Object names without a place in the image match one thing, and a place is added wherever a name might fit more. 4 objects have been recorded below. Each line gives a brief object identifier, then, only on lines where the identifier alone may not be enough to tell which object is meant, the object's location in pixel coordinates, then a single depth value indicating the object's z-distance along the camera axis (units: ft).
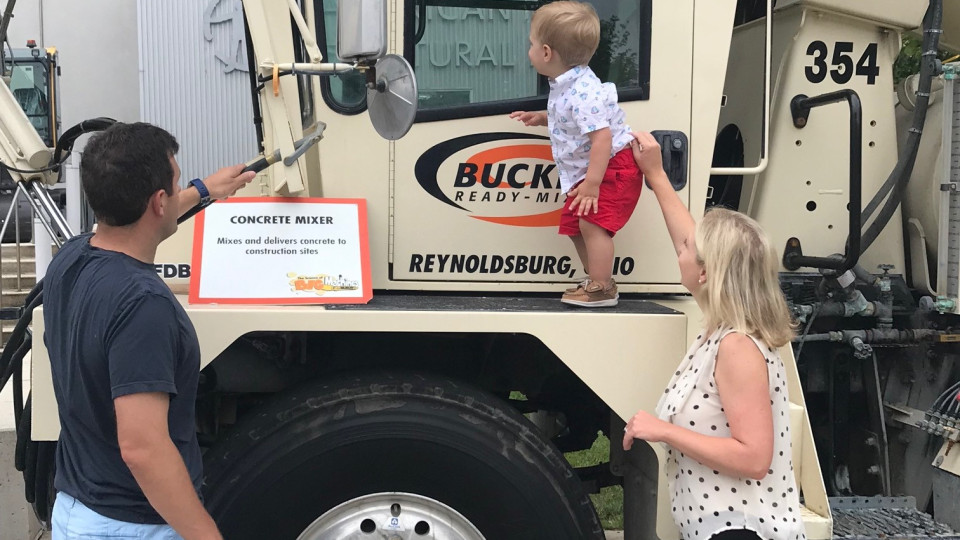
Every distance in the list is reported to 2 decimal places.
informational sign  8.66
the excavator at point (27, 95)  37.83
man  5.86
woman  6.64
